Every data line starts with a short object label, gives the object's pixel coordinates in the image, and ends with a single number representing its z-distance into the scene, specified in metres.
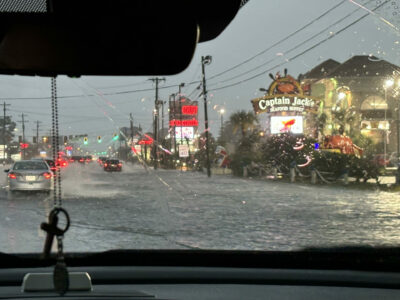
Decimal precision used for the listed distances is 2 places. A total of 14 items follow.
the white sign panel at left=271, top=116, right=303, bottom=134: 50.75
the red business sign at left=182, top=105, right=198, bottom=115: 97.90
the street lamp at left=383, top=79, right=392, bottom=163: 56.94
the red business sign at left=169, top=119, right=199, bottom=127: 97.50
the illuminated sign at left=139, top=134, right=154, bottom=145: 110.06
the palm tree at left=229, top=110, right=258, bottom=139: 74.00
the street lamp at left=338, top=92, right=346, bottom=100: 48.41
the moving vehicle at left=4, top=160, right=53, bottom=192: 23.14
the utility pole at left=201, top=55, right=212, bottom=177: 46.38
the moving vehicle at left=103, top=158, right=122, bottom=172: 60.13
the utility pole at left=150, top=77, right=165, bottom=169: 76.51
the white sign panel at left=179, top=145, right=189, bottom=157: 64.69
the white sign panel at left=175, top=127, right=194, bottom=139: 98.02
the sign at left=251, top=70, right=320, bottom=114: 49.41
